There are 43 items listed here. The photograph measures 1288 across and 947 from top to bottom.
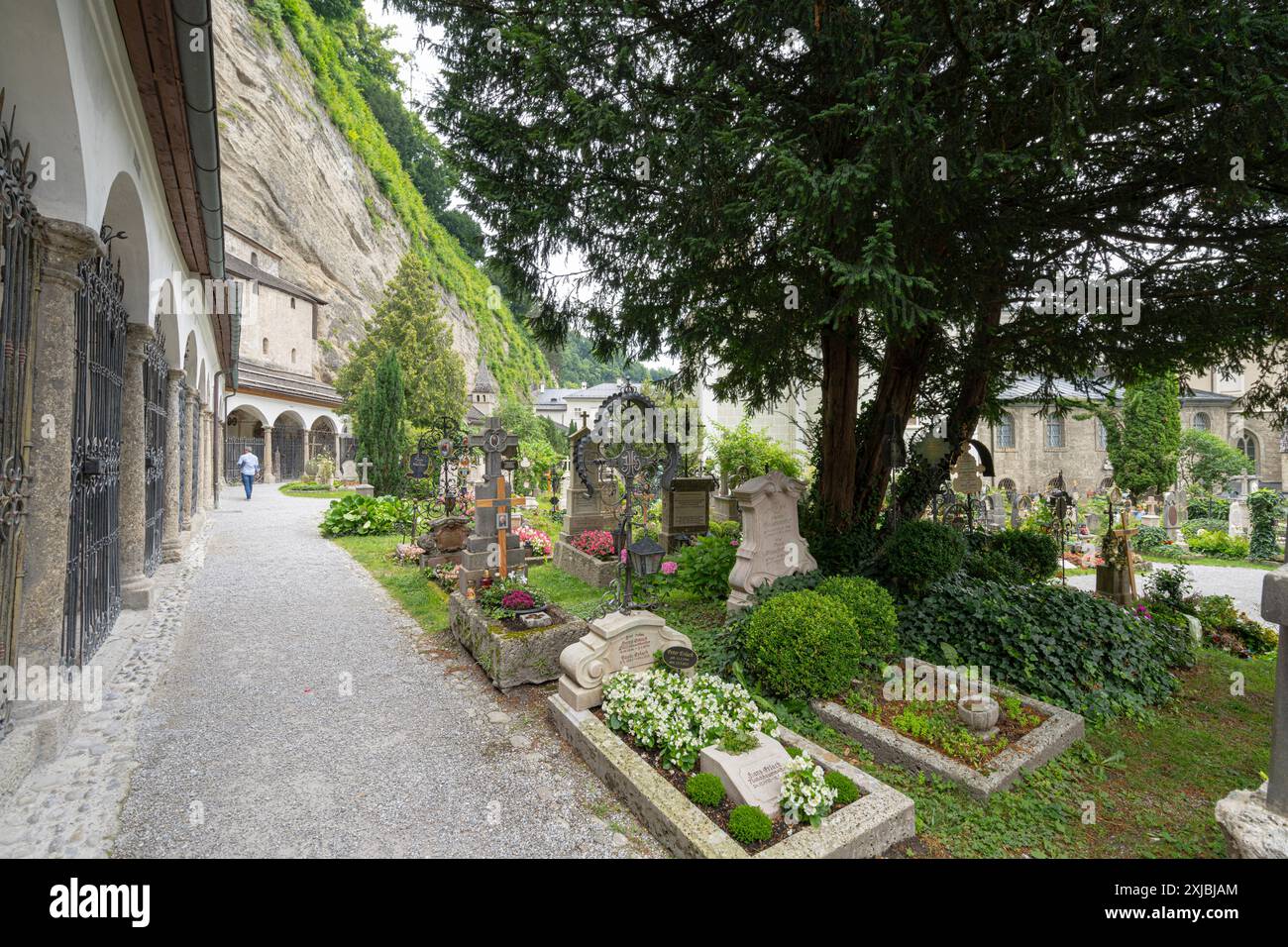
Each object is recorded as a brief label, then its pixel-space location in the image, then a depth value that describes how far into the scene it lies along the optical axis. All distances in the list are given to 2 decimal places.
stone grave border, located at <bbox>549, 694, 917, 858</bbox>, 2.94
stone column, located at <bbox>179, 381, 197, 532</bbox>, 11.52
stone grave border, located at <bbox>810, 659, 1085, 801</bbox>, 3.71
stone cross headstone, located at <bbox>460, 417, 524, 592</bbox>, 7.97
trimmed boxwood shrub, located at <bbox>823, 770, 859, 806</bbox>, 3.33
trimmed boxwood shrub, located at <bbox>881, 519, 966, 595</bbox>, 6.20
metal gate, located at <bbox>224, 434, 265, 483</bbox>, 28.27
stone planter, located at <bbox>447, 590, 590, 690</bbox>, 5.19
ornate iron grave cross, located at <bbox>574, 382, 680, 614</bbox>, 5.41
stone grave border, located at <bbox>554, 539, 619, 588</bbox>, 9.23
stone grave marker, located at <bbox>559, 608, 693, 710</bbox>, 4.49
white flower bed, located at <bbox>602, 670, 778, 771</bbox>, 3.79
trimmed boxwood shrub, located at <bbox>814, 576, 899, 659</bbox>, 5.23
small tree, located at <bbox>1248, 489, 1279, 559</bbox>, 15.25
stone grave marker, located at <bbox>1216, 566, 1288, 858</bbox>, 2.14
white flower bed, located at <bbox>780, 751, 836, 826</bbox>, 3.18
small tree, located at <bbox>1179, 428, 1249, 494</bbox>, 26.59
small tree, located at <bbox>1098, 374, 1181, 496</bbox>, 21.92
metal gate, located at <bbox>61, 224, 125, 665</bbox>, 4.59
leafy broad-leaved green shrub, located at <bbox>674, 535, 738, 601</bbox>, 8.17
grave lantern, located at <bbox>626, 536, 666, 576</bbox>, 5.33
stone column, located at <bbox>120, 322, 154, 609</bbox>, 6.67
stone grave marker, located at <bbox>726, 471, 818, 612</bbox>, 6.84
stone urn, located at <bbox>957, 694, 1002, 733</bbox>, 4.18
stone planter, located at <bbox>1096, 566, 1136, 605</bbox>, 8.32
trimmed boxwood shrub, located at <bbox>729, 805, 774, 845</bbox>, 3.02
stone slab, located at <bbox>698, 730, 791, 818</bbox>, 3.30
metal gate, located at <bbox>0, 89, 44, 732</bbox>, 3.18
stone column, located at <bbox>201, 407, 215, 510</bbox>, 15.75
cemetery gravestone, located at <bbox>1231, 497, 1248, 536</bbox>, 17.89
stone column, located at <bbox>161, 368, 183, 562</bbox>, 9.05
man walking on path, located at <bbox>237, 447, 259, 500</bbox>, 20.14
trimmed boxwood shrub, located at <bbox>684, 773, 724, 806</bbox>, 3.29
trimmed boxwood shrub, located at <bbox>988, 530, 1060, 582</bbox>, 8.38
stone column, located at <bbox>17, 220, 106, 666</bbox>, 3.49
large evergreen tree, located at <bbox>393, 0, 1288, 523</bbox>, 3.87
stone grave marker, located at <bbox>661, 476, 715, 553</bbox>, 10.70
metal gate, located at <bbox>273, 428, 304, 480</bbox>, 31.41
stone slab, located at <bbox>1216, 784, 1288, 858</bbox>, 2.14
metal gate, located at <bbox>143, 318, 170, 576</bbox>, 7.51
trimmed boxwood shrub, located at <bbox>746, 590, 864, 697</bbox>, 4.71
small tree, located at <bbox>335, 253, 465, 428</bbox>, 30.95
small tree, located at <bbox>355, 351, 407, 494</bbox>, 17.69
